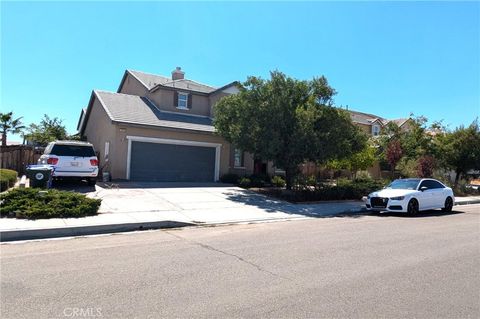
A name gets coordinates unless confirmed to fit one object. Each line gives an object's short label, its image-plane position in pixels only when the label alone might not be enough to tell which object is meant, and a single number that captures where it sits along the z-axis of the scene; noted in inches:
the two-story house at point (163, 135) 814.5
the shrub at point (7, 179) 579.6
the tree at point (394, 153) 1059.9
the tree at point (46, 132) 1330.0
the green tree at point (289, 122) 683.4
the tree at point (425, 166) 1022.4
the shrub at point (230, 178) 903.7
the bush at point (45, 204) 410.6
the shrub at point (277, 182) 891.4
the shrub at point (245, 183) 847.1
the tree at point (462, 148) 1137.4
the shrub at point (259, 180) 870.9
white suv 604.7
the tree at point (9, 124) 1588.3
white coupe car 578.2
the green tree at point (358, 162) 992.2
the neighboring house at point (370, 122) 1625.2
